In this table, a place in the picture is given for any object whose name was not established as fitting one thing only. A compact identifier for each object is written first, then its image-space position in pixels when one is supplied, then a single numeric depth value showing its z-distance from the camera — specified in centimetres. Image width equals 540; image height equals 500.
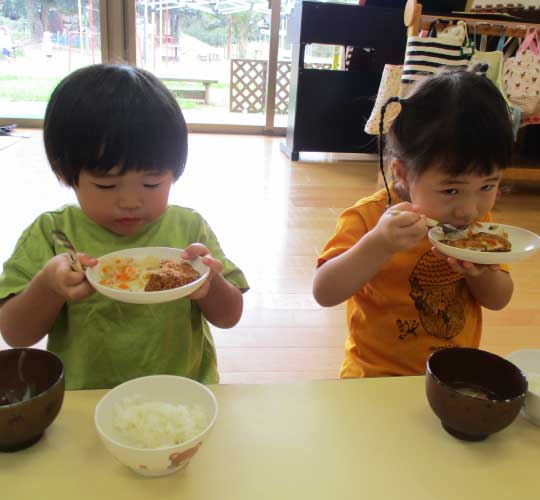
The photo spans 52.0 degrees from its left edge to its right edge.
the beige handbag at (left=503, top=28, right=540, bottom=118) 318
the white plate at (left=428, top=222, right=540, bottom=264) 87
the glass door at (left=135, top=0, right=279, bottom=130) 555
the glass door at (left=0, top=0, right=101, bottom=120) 535
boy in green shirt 84
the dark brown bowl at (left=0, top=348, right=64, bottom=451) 60
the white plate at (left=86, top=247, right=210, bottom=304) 74
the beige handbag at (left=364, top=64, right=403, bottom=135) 350
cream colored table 59
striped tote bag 283
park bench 593
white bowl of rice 58
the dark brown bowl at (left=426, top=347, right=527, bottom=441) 66
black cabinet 436
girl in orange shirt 94
